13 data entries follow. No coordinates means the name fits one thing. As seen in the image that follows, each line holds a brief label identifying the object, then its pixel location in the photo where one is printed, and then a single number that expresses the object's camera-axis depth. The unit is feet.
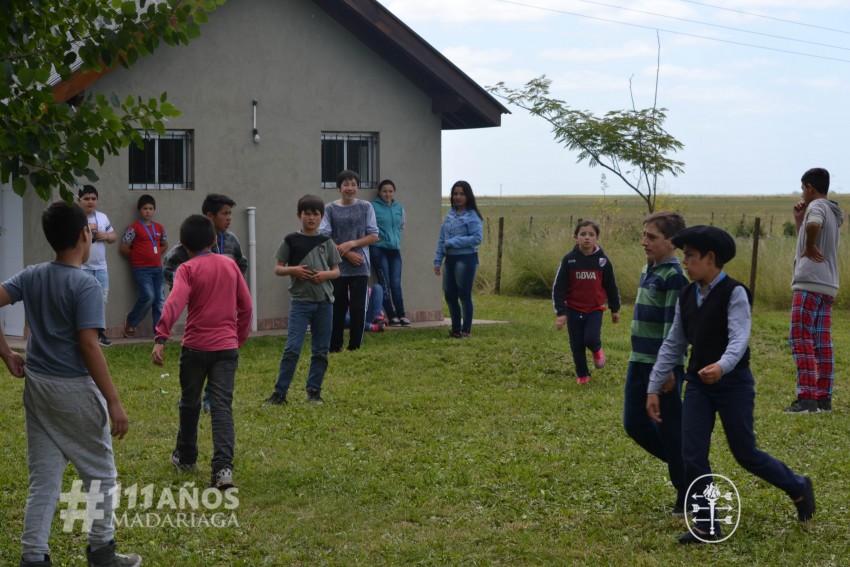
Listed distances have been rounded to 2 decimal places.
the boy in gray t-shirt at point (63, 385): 16.43
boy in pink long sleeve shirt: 22.53
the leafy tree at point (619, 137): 69.72
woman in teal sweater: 46.70
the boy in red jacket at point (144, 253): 44.52
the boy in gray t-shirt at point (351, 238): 38.11
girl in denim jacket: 43.93
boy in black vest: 18.49
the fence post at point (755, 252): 61.27
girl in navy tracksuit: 34.86
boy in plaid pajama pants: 31.22
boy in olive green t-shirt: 30.83
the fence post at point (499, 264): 72.95
